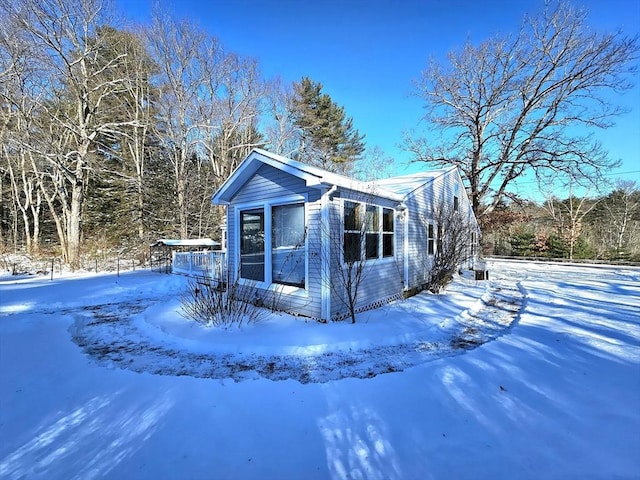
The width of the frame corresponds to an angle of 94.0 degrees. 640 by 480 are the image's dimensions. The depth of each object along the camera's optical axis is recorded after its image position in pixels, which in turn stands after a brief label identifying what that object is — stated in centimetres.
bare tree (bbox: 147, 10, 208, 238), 1636
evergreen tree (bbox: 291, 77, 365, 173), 2209
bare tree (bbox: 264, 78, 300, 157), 2131
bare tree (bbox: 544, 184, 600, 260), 1973
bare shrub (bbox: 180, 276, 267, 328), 539
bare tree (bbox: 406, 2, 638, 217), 1625
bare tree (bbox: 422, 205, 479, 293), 861
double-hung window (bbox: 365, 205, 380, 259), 663
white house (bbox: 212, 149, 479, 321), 558
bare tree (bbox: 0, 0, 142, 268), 1230
